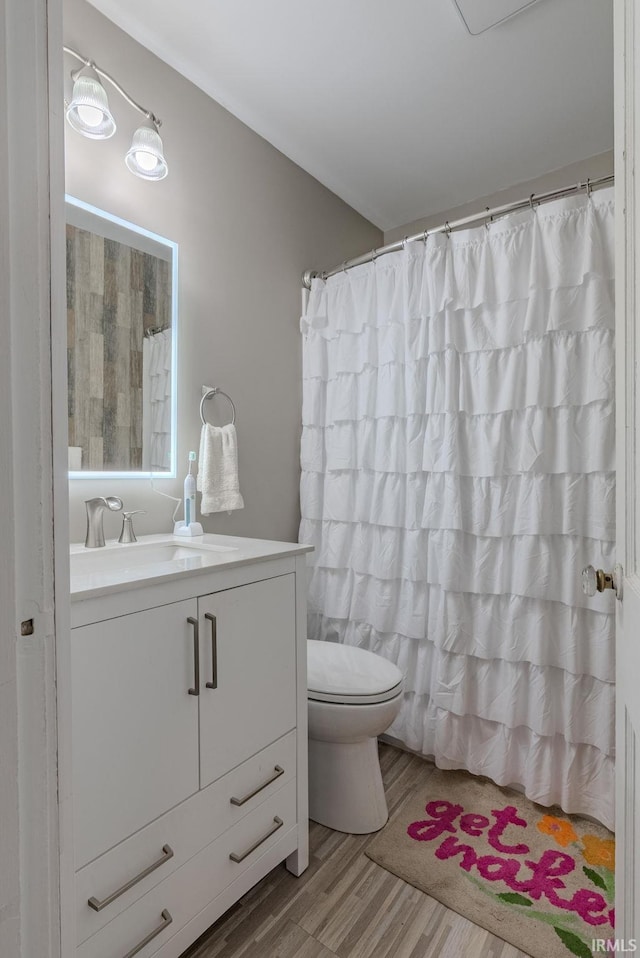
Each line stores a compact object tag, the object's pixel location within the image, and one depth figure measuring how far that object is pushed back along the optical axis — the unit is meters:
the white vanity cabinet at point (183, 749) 0.95
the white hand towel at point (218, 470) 1.80
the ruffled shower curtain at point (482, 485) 1.65
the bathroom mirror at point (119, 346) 1.52
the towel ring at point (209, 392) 1.86
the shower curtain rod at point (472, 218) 1.62
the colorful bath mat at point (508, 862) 1.28
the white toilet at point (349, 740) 1.57
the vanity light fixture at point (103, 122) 1.40
